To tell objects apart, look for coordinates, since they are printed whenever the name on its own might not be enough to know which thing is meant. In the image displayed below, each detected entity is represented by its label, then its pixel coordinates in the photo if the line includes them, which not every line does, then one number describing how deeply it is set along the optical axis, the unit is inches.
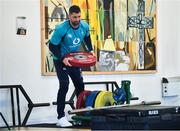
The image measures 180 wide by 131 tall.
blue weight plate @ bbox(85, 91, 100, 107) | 308.4
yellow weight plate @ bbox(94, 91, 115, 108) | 306.2
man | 320.9
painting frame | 360.6
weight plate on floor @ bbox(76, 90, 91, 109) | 317.5
